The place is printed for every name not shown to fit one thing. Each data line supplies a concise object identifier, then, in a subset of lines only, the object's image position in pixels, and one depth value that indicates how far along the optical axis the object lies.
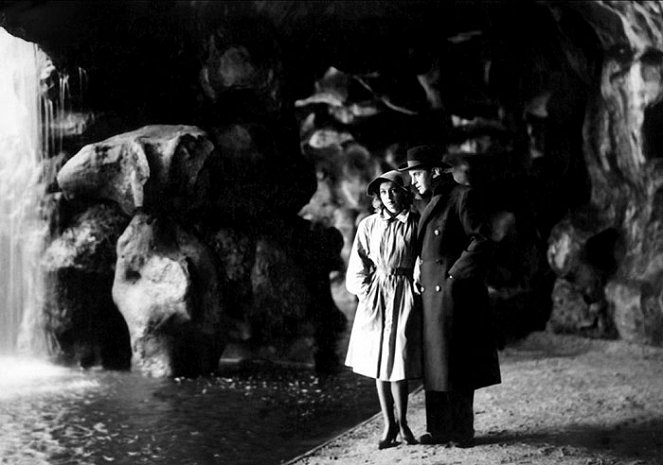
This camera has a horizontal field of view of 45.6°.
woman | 5.23
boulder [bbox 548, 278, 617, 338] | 10.55
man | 5.17
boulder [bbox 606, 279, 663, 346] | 9.55
